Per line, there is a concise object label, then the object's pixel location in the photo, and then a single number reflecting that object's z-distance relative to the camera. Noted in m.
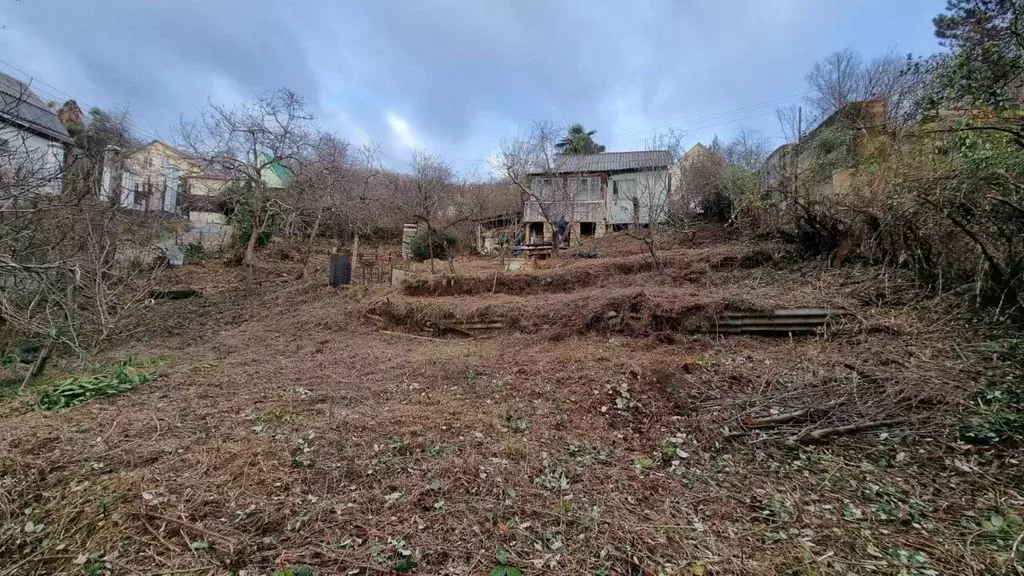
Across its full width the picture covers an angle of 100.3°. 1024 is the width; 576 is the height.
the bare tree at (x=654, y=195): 14.90
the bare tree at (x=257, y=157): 11.37
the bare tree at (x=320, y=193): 12.53
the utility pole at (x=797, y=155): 7.13
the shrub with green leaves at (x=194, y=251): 13.60
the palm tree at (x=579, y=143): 27.02
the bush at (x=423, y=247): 14.92
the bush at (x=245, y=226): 12.88
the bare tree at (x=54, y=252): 4.76
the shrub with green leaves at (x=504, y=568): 1.82
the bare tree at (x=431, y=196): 15.21
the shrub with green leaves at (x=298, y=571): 1.80
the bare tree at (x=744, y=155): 15.88
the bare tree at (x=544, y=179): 17.05
